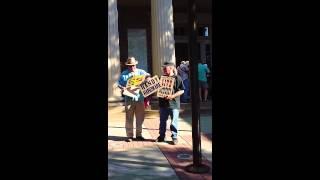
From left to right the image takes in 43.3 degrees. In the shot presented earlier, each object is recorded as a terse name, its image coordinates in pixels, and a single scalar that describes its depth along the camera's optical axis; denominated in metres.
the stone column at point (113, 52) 12.68
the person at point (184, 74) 12.93
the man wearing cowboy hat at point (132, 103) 8.43
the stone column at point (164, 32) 13.45
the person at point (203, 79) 13.45
